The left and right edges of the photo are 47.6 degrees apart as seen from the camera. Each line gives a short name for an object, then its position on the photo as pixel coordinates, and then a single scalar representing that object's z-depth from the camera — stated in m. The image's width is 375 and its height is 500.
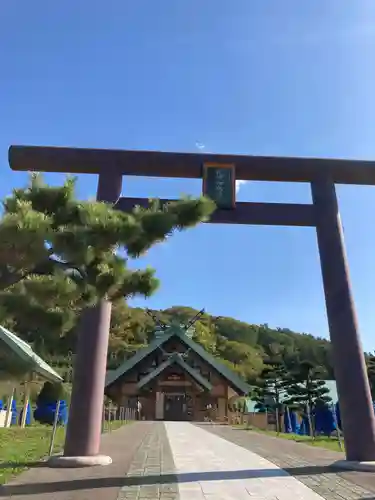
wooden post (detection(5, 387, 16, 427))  16.42
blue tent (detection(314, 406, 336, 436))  20.08
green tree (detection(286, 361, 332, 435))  22.62
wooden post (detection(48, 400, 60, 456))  7.92
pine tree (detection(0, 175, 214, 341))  4.55
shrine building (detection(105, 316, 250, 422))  29.30
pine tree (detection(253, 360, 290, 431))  25.95
